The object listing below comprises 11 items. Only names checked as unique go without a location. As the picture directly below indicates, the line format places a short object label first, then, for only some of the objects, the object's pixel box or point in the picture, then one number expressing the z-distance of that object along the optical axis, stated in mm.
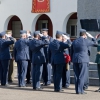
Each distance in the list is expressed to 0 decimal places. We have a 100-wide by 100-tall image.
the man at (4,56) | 15898
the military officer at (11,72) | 17277
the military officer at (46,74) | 16125
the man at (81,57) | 13734
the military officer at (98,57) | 14215
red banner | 30453
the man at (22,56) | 15594
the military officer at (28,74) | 16753
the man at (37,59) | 14797
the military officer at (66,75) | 15258
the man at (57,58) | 14195
